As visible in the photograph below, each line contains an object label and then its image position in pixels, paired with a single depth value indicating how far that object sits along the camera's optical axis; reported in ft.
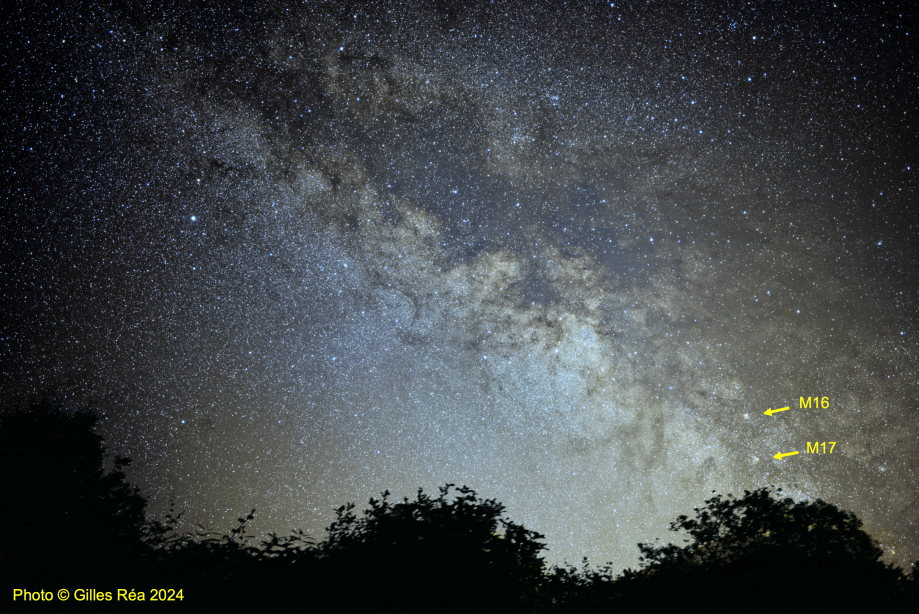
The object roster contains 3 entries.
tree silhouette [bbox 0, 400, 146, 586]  19.84
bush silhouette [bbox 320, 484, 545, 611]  23.66
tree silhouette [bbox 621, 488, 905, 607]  23.75
